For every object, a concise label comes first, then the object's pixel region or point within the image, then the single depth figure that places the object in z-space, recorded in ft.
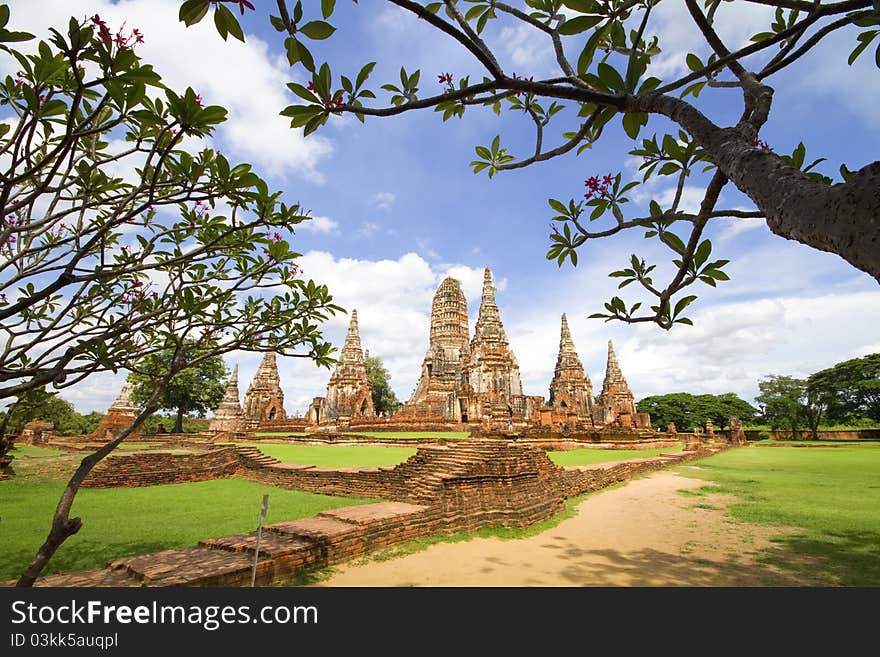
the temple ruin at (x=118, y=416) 81.87
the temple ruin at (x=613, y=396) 134.41
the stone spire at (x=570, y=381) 131.44
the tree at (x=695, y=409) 187.93
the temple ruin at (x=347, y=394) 113.60
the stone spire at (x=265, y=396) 127.34
